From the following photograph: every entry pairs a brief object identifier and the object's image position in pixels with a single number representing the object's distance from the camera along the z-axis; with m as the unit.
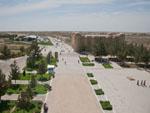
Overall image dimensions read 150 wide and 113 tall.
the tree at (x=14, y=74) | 21.30
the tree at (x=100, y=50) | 35.47
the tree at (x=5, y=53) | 33.59
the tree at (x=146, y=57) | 31.38
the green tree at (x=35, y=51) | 33.12
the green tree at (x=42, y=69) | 24.61
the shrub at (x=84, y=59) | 35.44
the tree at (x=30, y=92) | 15.97
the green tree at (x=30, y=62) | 29.13
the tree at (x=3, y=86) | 15.68
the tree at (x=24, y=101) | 15.06
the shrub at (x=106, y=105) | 15.82
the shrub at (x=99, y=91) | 19.21
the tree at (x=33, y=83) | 18.76
